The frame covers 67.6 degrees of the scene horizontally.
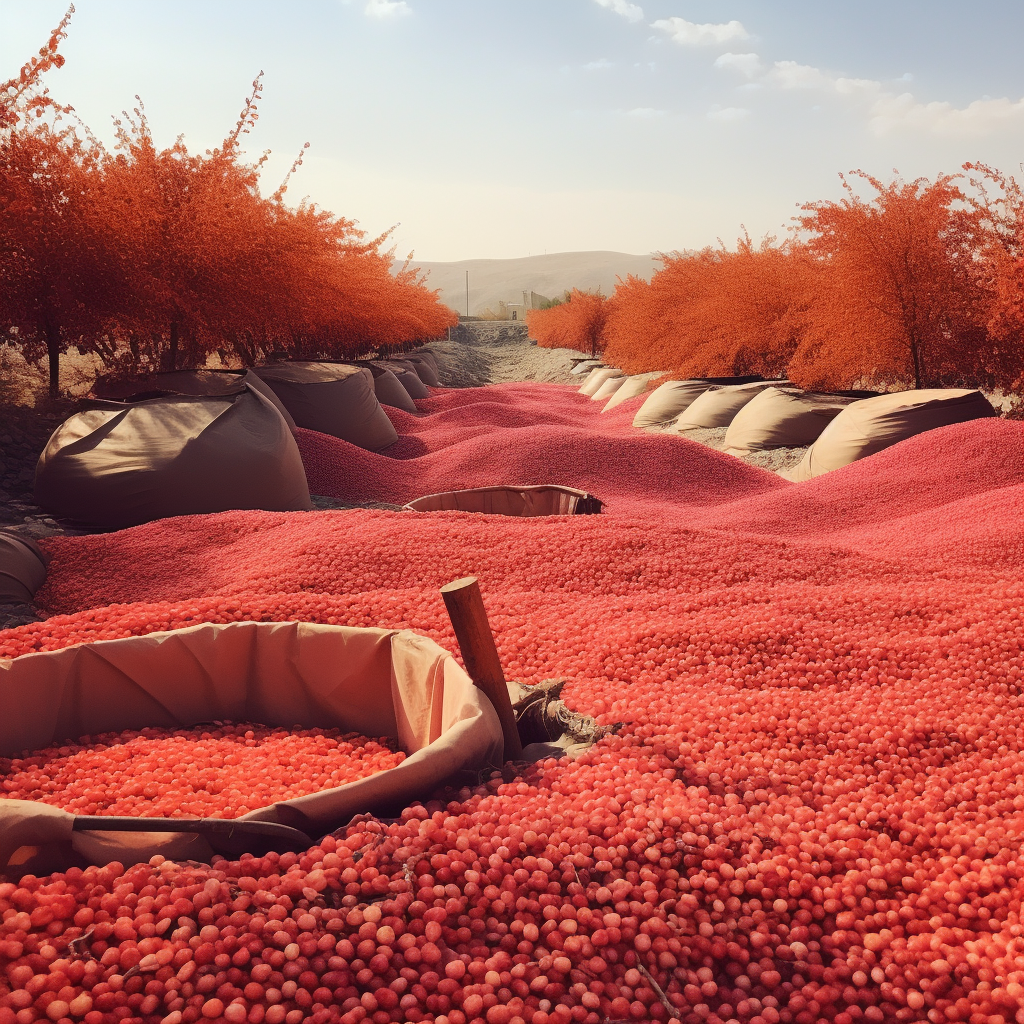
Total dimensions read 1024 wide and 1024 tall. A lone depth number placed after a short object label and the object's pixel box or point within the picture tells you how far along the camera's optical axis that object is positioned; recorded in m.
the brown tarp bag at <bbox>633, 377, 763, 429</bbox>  7.95
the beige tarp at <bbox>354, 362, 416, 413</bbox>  7.91
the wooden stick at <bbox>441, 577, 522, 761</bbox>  1.12
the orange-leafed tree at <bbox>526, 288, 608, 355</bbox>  18.91
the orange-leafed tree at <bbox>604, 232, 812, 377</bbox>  8.46
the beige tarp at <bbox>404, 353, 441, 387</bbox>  12.30
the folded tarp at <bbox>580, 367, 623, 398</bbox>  12.45
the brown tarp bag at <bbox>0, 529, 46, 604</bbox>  2.21
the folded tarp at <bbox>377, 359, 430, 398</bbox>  9.64
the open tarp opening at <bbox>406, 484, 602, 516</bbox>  3.45
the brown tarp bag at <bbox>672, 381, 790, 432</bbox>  7.17
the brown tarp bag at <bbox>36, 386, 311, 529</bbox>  3.08
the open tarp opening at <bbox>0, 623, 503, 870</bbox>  1.21
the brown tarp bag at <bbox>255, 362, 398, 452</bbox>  5.23
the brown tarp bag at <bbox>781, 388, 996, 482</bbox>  4.66
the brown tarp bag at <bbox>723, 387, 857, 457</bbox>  6.00
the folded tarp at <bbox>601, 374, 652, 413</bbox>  10.16
